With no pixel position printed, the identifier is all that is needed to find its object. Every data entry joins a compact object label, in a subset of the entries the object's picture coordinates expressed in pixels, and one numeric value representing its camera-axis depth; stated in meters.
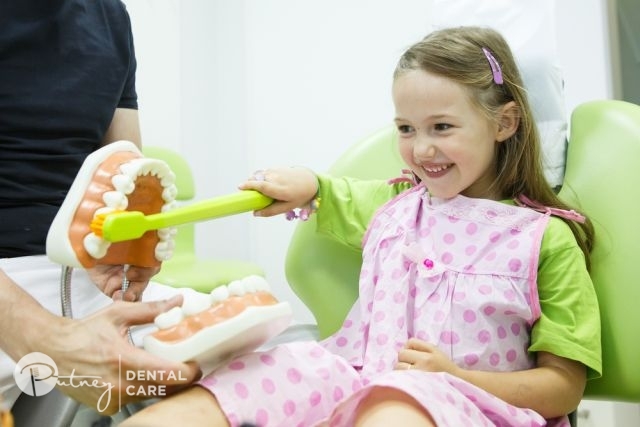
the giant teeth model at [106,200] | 0.51
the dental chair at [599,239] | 0.68
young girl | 0.58
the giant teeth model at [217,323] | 0.47
